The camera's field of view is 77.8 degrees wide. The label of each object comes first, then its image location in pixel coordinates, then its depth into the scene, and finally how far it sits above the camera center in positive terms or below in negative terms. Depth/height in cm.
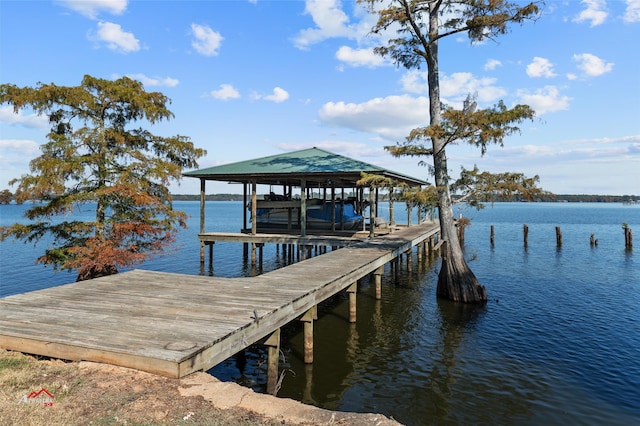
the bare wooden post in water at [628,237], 3225 -253
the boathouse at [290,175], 1886 +165
